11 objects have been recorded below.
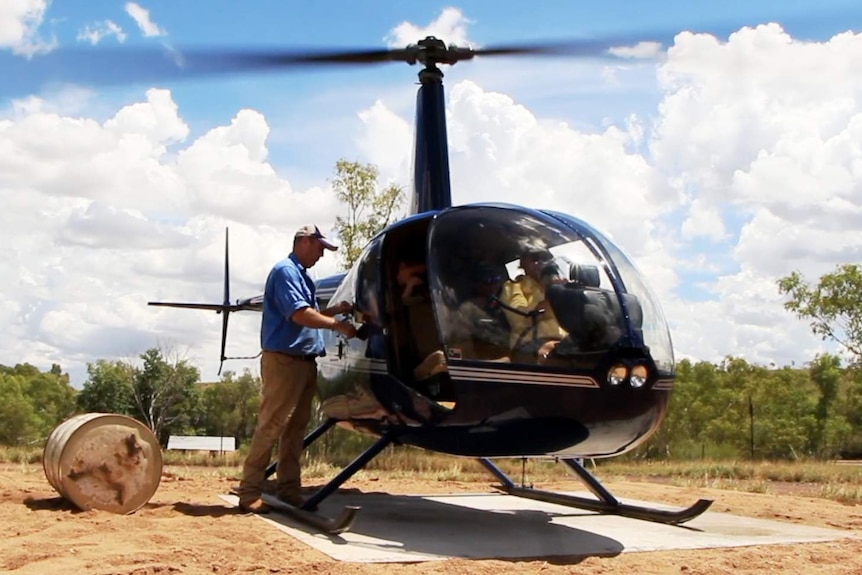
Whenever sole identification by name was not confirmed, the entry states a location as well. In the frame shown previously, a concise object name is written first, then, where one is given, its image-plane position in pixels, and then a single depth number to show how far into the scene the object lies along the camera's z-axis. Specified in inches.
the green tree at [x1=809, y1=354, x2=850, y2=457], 1946.4
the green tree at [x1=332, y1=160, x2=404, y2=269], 991.6
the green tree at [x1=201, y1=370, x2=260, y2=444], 2458.2
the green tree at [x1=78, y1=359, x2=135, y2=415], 1873.8
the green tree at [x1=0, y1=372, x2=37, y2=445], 2078.0
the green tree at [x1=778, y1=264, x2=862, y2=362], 1201.4
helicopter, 252.4
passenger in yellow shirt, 253.3
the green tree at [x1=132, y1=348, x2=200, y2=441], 1685.5
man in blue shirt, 306.2
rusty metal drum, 295.9
